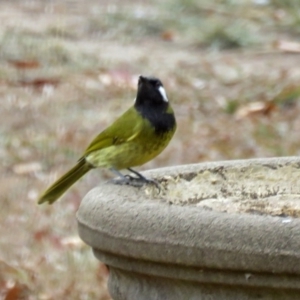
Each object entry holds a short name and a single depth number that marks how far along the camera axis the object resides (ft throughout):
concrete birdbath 16.99
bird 27.55
